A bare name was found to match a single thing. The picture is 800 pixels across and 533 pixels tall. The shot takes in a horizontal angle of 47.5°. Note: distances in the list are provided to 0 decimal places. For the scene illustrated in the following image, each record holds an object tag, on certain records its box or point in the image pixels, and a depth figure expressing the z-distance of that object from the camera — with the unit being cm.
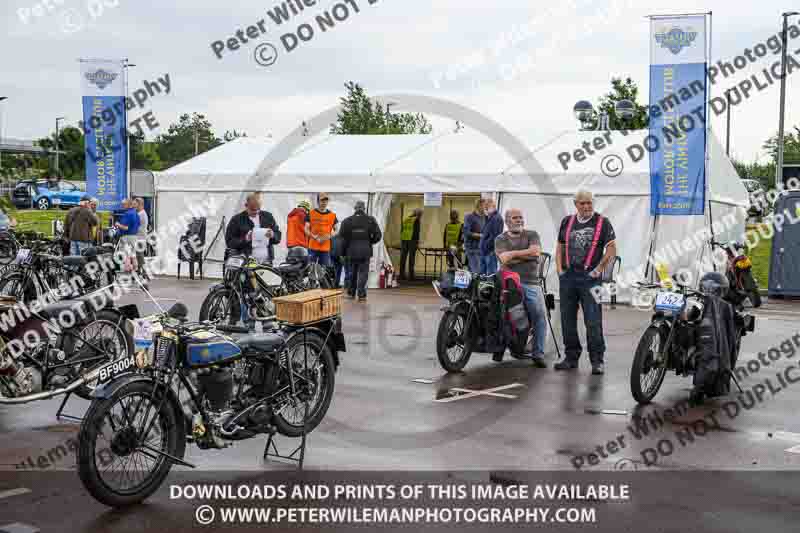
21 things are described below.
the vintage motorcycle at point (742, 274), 1728
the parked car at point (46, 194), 4275
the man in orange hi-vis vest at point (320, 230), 1703
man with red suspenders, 988
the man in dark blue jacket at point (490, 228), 1531
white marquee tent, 1769
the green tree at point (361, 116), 3897
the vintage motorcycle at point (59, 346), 696
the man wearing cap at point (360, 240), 1728
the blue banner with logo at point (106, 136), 2148
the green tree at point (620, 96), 3944
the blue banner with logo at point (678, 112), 1639
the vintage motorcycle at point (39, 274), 1119
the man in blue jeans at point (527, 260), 1032
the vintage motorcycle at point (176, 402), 511
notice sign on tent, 1938
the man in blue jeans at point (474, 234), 1745
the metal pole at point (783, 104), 3011
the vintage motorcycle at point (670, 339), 830
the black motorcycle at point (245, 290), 1138
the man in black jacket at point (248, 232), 1262
